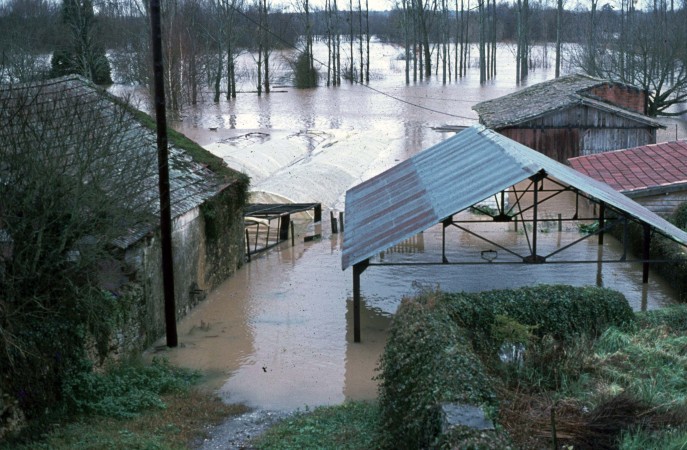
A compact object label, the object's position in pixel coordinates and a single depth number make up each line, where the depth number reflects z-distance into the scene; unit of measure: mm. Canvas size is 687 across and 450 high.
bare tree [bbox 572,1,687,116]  47219
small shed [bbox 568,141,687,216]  24312
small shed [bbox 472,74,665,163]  33156
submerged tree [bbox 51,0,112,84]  44969
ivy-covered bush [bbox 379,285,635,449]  9312
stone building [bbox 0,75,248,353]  13031
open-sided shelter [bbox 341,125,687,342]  16094
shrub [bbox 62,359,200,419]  12508
